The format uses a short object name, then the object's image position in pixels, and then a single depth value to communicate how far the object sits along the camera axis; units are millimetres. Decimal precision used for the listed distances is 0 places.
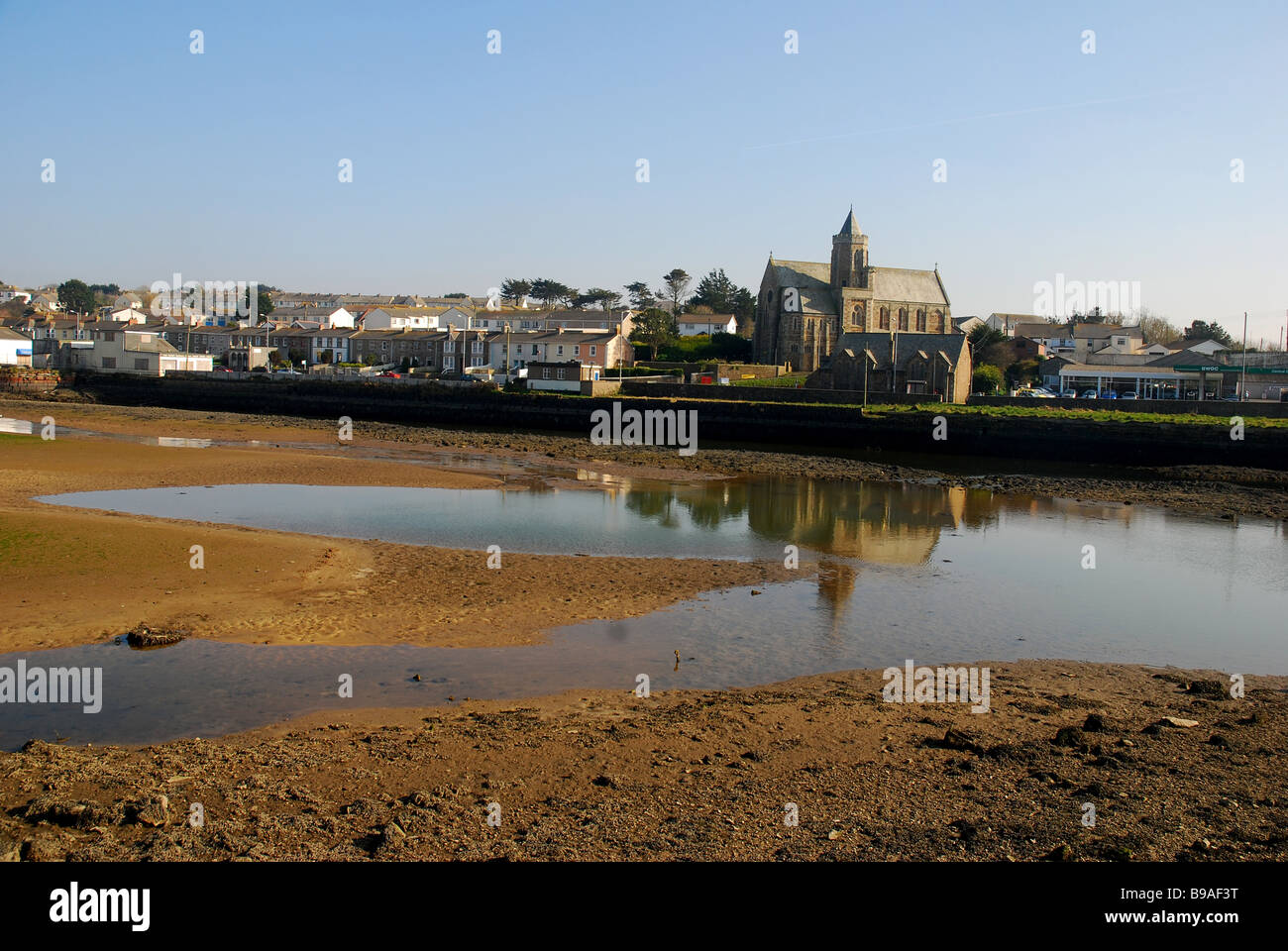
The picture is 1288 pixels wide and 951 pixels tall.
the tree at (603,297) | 138225
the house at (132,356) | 78125
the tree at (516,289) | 150000
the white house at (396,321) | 108625
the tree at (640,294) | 141250
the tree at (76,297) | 164750
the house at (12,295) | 170000
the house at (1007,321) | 111762
